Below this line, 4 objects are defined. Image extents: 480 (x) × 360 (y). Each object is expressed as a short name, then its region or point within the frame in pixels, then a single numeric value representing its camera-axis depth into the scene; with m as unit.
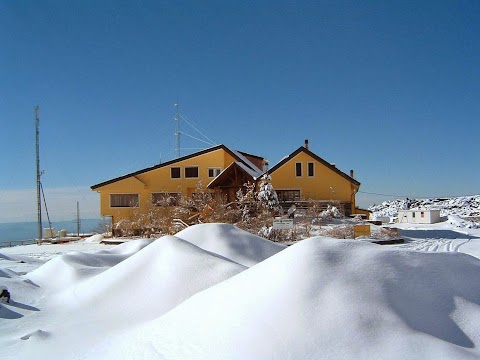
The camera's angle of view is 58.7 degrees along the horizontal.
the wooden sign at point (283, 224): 18.12
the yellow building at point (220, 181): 28.52
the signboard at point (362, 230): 19.83
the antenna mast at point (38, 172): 29.66
